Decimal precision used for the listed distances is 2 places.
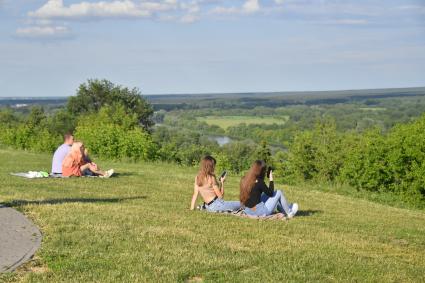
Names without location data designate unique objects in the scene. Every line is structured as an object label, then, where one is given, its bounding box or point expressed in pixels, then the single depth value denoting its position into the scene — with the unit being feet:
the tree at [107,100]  255.70
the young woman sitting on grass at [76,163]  59.06
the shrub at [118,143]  115.34
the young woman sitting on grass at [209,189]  41.86
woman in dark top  40.75
